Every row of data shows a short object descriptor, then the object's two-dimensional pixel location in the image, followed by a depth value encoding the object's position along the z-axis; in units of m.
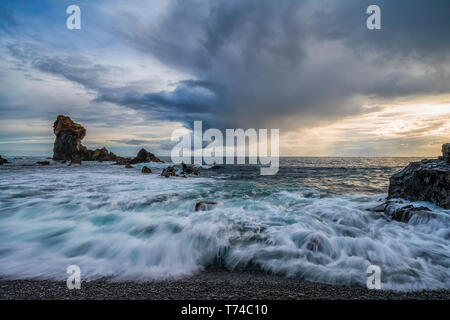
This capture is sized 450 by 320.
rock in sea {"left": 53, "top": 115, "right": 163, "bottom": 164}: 53.00
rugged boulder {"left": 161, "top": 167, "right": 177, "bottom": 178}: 20.49
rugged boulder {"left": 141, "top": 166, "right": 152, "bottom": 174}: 24.16
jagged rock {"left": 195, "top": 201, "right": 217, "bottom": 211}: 7.61
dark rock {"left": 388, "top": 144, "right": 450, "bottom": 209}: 6.92
